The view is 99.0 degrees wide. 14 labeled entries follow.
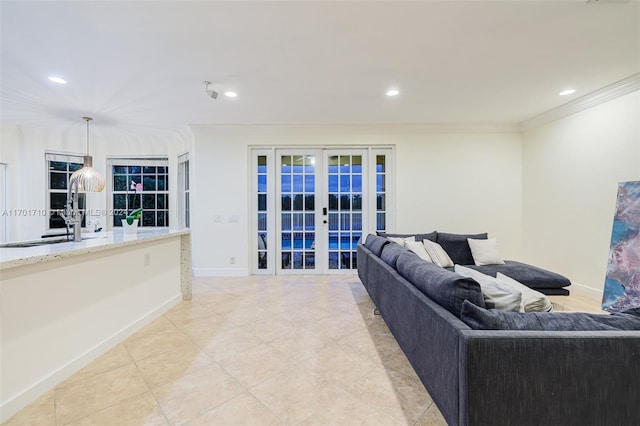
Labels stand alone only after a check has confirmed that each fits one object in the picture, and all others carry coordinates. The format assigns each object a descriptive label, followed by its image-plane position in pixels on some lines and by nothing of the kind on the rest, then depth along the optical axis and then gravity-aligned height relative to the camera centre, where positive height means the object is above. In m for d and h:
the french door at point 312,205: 4.85 +0.10
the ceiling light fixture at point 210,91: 3.11 +1.39
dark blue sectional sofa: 1.08 -0.67
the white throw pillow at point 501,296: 1.42 -0.45
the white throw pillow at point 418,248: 3.42 -0.48
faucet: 2.58 -0.06
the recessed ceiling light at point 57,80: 2.91 +1.42
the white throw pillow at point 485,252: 3.68 -0.57
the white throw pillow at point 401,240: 3.62 -0.40
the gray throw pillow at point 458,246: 3.90 -0.52
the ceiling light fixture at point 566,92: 3.32 +1.46
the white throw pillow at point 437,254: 3.54 -0.58
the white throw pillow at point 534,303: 1.49 -0.51
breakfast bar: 1.64 -0.71
